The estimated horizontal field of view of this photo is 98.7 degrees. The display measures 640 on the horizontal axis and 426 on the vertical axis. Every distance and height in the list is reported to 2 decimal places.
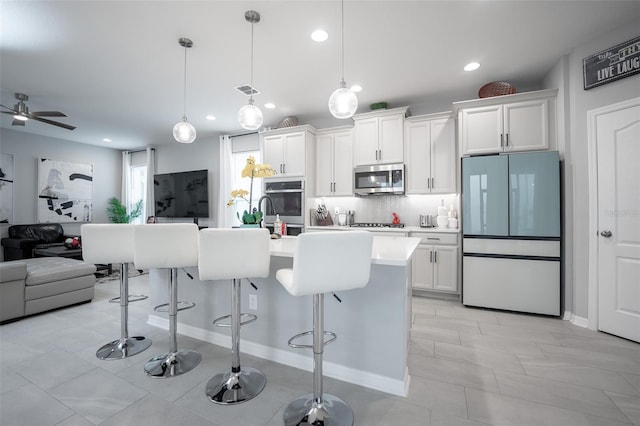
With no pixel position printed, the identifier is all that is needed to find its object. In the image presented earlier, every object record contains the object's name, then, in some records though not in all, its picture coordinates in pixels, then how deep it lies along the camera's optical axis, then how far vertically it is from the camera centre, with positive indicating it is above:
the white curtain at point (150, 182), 6.82 +0.83
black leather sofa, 4.99 -0.45
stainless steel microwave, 4.05 +0.54
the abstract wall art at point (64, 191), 5.90 +0.55
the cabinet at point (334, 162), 4.47 +0.88
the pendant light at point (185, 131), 2.85 +0.88
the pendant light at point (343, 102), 2.04 +0.84
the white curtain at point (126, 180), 7.28 +0.94
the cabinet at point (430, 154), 3.85 +0.87
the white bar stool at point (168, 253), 1.91 -0.27
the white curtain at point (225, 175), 5.81 +0.85
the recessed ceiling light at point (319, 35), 2.58 +1.72
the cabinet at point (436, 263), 3.55 -0.64
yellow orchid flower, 2.25 +0.35
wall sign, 2.44 +1.41
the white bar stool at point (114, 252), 2.24 -0.30
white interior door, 2.47 -0.04
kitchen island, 1.75 -0.77
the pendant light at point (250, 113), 2.36 +0.89
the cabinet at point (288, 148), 4.51 +1.13
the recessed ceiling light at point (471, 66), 3.14 +1.72
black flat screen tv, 6.08 +0.49
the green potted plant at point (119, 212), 6.86 +0.08
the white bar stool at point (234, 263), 1.62 -0.29
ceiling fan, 3.63 +1.38
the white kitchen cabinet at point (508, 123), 3.16 +1.10
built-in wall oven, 4.52 +0.24
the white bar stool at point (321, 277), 1.33 -0.32
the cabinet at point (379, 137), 4.05 +1.18
